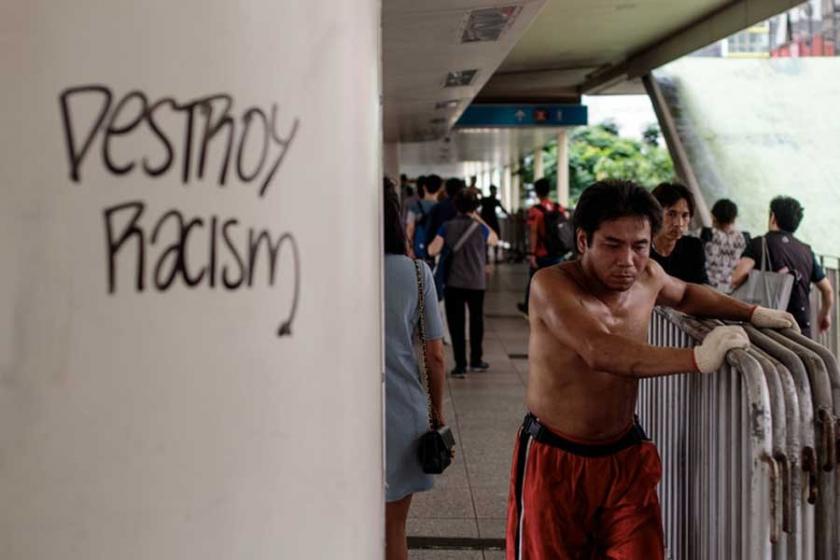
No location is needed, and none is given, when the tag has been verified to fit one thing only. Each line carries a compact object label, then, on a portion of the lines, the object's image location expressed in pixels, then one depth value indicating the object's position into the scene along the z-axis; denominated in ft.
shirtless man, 11.87
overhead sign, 80.23
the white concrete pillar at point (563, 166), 109.50
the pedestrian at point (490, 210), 51.01
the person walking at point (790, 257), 25.91
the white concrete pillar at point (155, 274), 5.36
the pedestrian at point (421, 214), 43.57
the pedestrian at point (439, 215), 36.70
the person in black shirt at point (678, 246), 19.86
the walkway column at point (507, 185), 183.88
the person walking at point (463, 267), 34.58
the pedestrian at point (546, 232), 42.57
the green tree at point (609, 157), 167.63
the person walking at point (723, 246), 29.17
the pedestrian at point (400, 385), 13.23
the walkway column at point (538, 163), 133.64
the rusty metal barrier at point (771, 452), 9.26
